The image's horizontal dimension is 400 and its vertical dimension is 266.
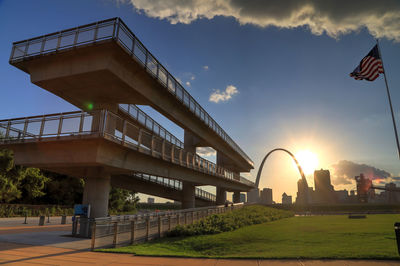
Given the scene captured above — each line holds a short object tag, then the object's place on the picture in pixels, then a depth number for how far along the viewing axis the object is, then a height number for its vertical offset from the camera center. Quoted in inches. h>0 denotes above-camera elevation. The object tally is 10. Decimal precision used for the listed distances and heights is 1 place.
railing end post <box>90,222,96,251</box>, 450.5 -57.2
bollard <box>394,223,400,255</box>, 292.4 -30.7
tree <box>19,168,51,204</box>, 1392.7 +97.2
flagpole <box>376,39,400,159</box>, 651.5 +216.0
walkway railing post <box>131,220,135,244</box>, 515.8 -58.3
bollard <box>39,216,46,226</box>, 925.8 -66.9
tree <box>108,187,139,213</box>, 1843.0 +7.1
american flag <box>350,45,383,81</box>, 743.8 +387.3
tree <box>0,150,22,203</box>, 1094.1 +80.3
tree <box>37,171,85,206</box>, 1619.1 +76.7
